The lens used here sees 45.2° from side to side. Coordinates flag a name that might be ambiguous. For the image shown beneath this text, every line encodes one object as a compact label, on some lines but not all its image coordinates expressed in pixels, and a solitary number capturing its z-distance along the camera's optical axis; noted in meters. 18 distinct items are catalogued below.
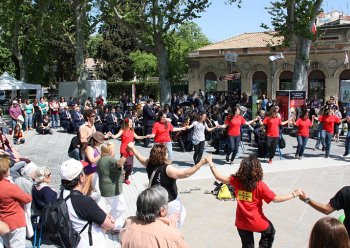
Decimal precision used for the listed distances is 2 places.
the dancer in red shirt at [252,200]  4.98
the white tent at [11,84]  28.38
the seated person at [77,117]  18.70
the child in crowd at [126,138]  10.00
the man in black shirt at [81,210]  4.05
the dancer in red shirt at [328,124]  13.25
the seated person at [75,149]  9.52
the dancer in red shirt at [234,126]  12.17
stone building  33.84
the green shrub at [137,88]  47.97
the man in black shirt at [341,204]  4.32
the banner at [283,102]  19.39
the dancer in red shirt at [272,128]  12.40
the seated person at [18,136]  16.72
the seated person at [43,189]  5.68
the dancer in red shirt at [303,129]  13.04
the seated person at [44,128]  19.62
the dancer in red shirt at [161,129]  10.98
